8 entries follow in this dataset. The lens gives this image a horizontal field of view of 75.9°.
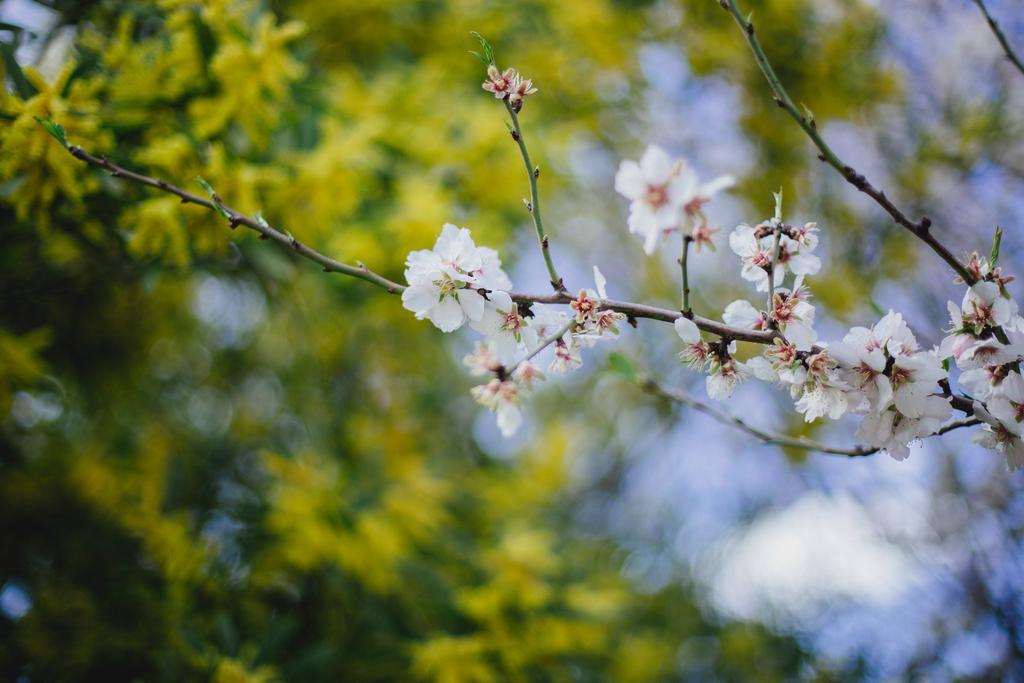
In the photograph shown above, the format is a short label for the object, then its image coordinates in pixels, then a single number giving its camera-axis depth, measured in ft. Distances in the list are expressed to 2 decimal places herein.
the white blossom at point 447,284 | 2.10
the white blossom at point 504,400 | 2.19
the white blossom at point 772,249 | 2.16
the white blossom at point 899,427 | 2.01
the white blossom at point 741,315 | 2.22
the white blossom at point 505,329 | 2.19
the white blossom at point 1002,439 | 2.02
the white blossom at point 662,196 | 1.79
